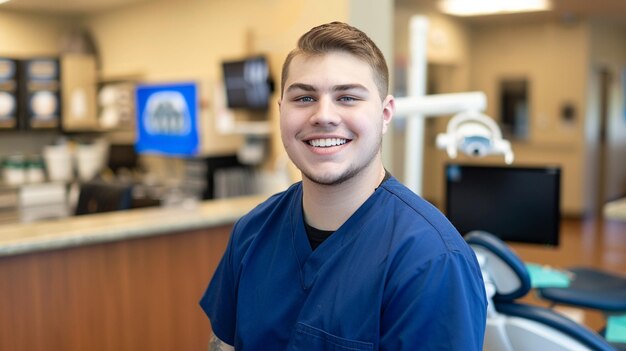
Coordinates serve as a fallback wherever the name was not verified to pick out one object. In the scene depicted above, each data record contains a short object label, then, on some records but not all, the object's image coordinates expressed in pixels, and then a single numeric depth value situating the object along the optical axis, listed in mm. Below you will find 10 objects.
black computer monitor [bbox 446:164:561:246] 2205
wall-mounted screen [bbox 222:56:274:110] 4051
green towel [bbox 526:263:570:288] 2391
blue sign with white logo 4582
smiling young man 1038
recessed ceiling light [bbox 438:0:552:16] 6484
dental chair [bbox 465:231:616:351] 1526
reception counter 2268
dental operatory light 1790
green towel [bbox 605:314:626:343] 1932
